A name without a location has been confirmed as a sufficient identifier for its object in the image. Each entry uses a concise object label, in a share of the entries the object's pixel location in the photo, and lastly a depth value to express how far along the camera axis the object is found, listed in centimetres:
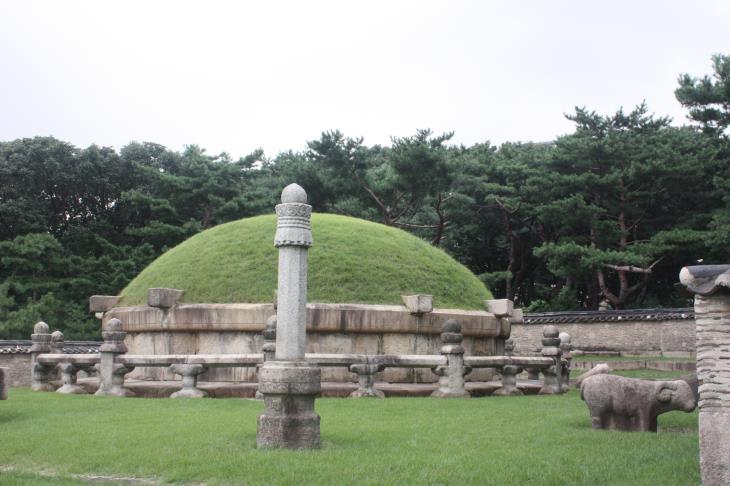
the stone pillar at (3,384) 993
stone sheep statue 847
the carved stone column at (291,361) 754
